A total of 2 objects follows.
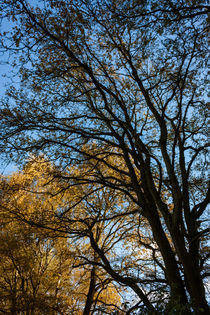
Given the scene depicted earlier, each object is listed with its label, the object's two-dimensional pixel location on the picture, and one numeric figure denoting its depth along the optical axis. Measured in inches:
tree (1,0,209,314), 173.5
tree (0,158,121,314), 271.7
